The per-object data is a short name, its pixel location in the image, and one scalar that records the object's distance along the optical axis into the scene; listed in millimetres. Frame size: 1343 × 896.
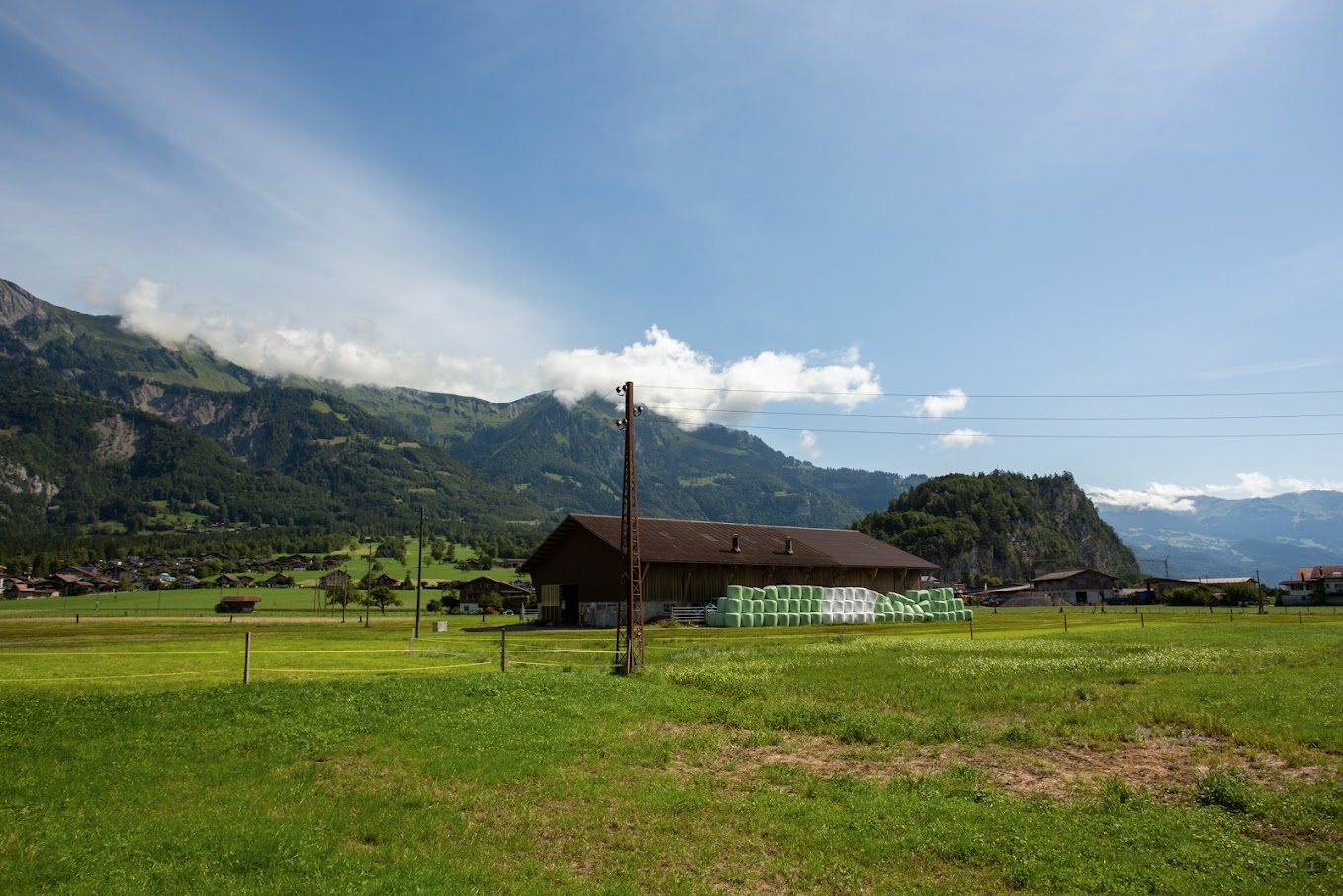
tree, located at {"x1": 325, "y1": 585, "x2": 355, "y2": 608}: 143825
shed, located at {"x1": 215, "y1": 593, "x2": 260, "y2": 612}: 128500
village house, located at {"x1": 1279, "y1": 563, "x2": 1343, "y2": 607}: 132125
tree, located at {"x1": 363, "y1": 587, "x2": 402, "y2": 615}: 132375
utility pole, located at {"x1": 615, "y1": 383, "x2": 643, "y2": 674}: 32125
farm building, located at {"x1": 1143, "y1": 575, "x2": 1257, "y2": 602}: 165750
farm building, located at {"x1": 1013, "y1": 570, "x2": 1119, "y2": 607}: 178625
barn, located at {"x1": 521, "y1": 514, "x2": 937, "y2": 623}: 76000
